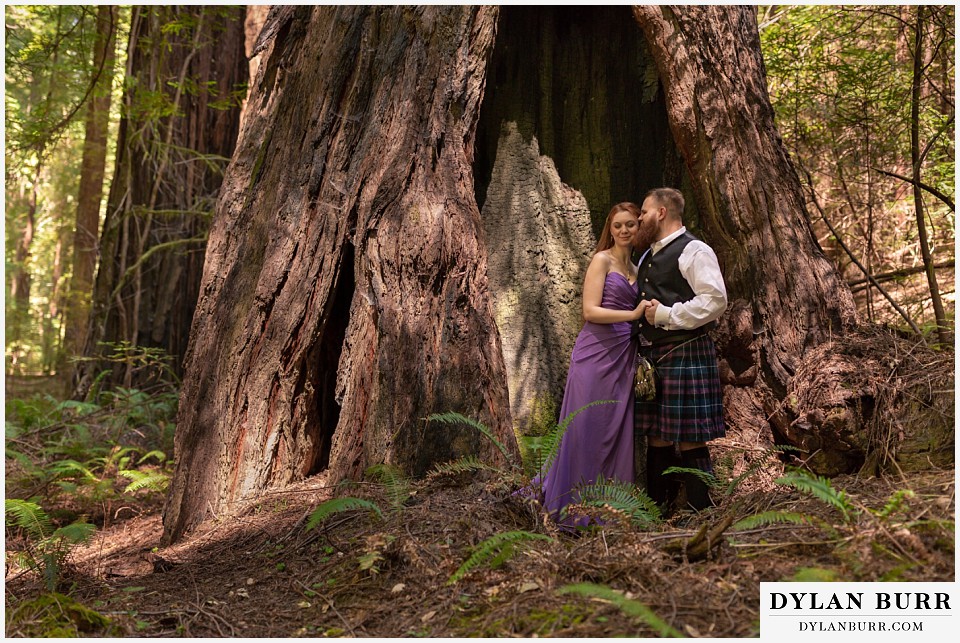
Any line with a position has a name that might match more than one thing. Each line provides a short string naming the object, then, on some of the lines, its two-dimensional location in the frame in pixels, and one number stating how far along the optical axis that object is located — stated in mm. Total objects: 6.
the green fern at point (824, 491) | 3188
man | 4602
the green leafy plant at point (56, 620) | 3336
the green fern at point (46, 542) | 3953
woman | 4867
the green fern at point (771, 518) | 3221
